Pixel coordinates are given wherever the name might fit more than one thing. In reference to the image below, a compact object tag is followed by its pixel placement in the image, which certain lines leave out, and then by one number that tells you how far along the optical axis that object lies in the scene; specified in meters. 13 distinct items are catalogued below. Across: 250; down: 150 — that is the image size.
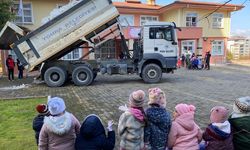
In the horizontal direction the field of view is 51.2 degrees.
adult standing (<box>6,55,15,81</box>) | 16.15
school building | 26.19
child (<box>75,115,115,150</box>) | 2.97
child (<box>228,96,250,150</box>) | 3.01
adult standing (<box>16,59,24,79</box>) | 16.69
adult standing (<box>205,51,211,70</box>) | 22.03
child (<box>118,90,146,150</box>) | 3.21
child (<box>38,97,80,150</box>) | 3.06
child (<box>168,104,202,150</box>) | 3.12
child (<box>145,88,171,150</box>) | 3.21
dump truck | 12.22
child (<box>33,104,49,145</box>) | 3.38
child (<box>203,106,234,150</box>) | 2.98
